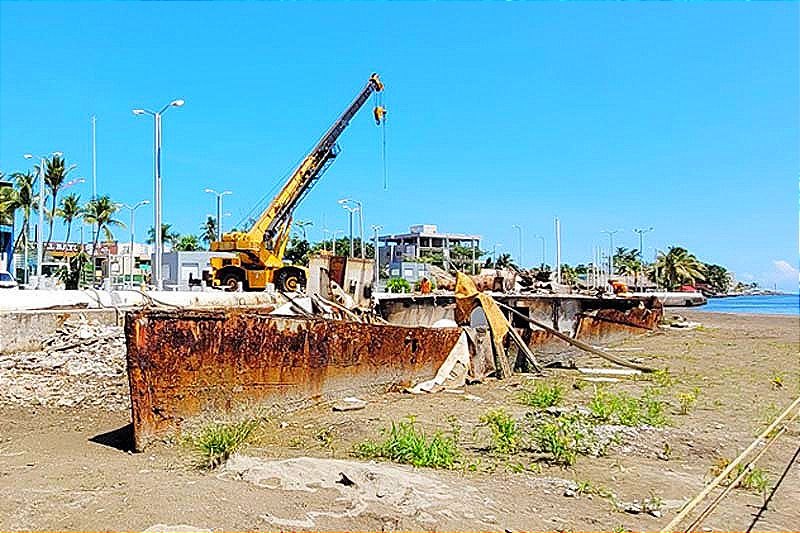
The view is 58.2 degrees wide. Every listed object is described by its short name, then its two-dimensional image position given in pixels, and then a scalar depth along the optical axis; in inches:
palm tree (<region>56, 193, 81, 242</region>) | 2333.9
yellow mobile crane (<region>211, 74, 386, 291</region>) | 1167.6
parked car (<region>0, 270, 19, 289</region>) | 1298.5
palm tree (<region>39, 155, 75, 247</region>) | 2087.8
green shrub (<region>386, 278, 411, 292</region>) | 1867.6
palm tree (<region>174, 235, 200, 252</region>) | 3793.1
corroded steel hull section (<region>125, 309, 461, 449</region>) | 323.3
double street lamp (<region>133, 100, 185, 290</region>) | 996.6
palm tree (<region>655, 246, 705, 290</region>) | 4370.1
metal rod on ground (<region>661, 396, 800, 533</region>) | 193.1
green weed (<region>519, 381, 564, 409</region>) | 453.0
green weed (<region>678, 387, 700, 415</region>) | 439.0
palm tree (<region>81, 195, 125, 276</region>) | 2402.8
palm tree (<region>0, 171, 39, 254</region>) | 1911.9
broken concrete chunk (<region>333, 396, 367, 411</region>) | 411.2
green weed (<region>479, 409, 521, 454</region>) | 313.1
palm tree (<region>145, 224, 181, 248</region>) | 3669.0
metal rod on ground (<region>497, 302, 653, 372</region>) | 625.9
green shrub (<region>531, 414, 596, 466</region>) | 299.0
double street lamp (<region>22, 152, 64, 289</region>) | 1357.0
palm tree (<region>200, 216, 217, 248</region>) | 3850.9
